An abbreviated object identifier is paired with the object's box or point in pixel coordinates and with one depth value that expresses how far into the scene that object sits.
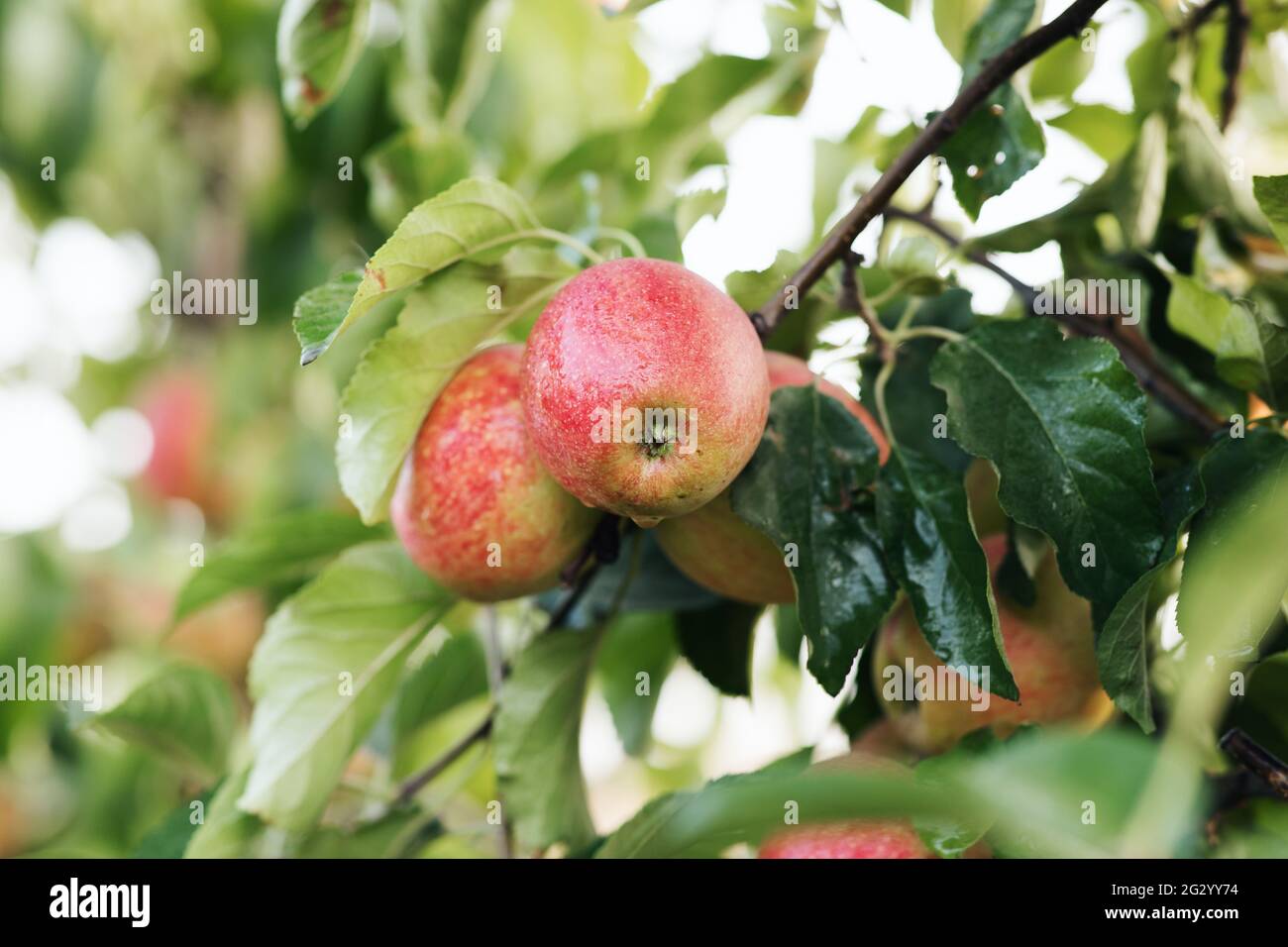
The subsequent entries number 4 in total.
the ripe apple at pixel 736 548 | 0.85
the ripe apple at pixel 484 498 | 0.86
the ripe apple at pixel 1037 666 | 0.91
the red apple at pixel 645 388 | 0.70
